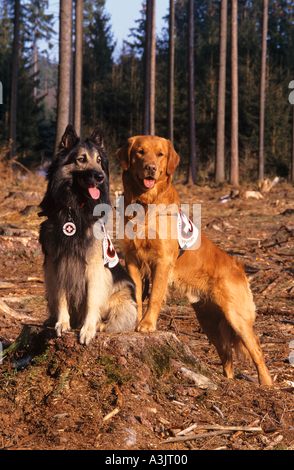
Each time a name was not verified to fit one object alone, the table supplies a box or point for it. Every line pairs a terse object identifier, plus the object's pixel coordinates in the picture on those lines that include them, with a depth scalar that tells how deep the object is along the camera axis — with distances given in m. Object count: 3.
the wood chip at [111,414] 2.66
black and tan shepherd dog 3.45
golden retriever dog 3.90
